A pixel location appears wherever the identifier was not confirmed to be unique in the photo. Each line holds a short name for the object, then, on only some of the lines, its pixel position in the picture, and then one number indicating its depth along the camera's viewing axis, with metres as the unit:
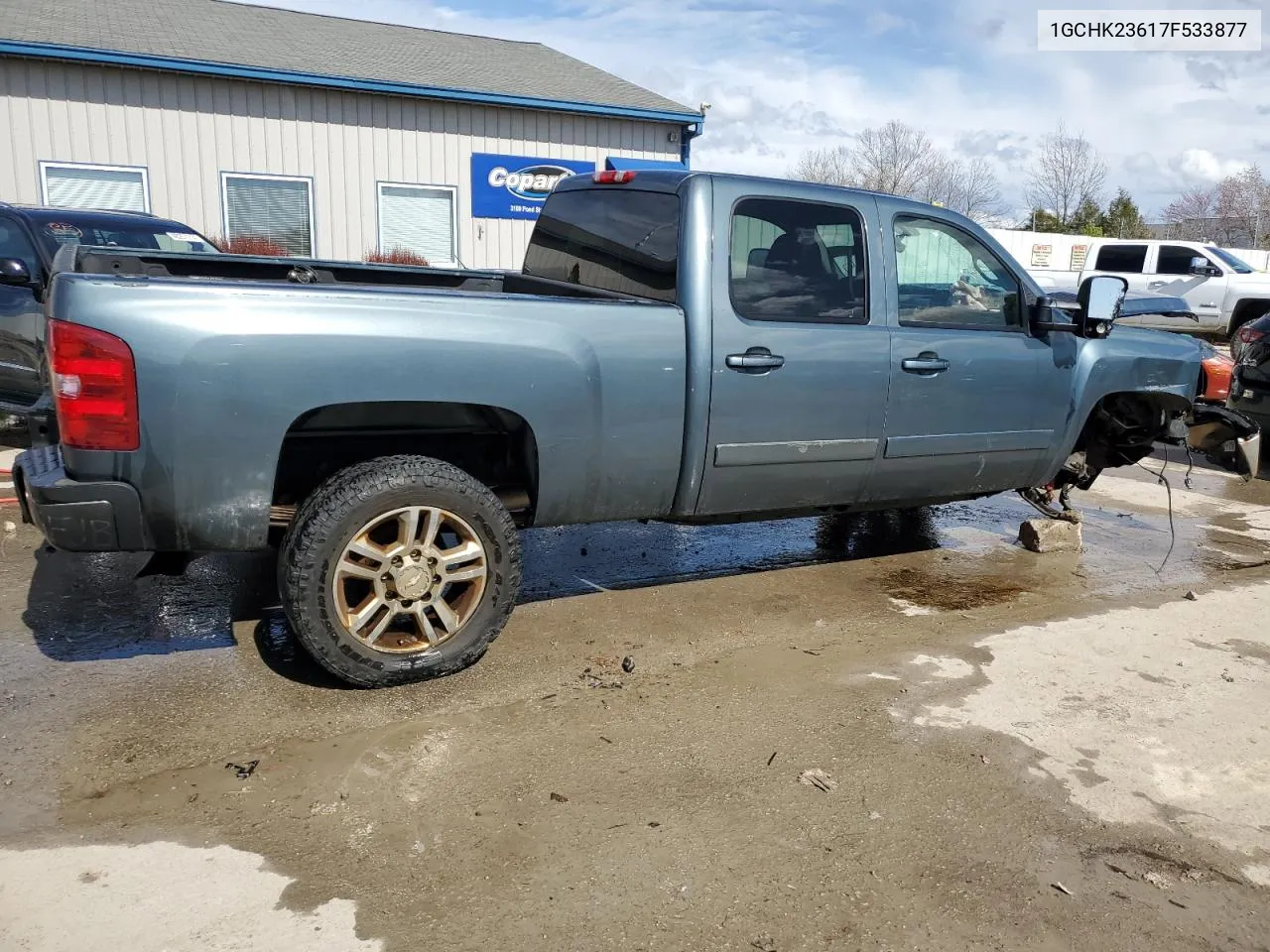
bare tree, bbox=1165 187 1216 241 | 50.78
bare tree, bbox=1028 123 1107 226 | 42.97
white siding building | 12.48
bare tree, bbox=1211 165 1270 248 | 49.88
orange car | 6.05
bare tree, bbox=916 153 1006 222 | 42.97
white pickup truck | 18.31
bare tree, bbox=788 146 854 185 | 43.47
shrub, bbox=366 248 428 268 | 14.31
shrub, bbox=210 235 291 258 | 13.40
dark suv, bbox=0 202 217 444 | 7.05
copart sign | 14.89
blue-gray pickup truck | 3.32
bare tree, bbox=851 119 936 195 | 42.53
